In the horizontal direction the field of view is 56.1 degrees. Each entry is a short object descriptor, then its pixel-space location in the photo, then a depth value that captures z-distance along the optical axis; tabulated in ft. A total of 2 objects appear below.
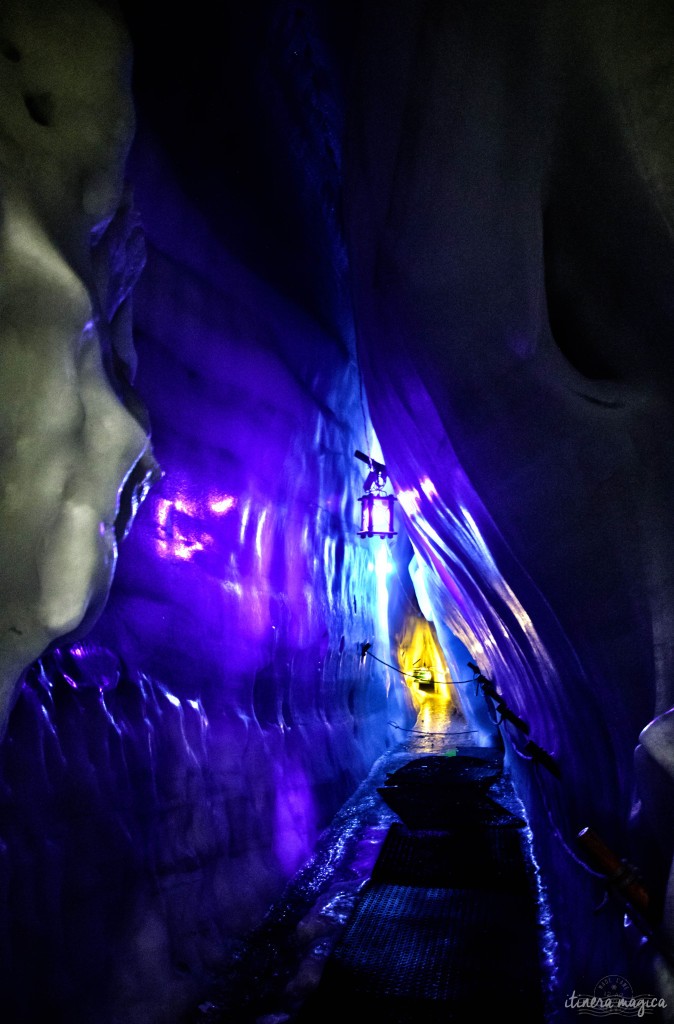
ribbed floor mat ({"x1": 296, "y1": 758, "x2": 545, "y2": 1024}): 11.10
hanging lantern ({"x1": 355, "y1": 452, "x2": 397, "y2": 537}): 27.86
